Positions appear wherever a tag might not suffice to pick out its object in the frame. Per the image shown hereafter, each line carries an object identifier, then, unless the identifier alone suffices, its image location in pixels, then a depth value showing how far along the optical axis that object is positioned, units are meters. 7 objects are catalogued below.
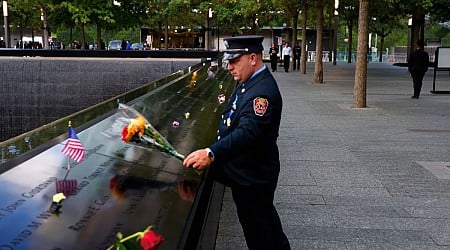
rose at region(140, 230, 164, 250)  1.91
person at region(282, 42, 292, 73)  34.34
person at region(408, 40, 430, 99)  18.41
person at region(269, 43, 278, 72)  35.43
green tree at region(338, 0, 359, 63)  34.49
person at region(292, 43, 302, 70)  37.41
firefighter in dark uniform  3.40
